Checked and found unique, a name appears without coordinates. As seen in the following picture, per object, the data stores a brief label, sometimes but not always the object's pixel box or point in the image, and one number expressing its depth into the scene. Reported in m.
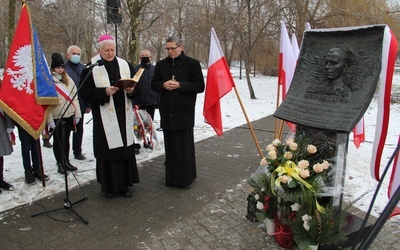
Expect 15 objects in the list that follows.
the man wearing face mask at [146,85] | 6.38
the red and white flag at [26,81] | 3.89
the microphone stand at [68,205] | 3.59
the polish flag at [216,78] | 4.24
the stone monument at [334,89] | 2.74
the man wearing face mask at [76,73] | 5.54
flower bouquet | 2.75
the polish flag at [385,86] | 2.51
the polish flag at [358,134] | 4.07
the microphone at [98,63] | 3.44
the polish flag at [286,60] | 4.55
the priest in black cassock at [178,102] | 4.26
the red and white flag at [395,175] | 2.56
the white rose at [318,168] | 2.75
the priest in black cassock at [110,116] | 3.88
